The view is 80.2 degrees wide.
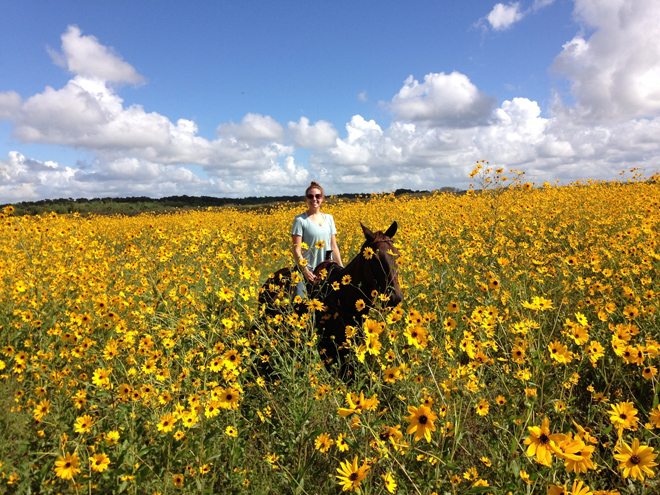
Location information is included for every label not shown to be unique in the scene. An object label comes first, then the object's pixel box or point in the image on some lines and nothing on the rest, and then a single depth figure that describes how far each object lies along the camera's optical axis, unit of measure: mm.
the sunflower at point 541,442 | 1178
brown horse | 3646
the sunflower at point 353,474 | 1452
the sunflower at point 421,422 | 1412
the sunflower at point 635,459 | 1291
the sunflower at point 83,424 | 1954
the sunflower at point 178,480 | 2004
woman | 5434
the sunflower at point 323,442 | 2054
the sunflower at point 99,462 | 1830
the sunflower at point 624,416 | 1444
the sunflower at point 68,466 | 1727
